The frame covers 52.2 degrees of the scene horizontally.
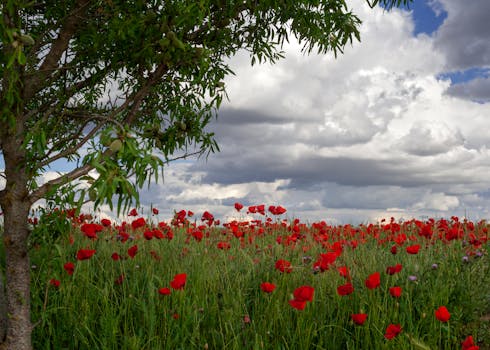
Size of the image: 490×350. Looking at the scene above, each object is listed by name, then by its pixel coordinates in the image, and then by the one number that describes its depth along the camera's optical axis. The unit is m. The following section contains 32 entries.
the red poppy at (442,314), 3.38
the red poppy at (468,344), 3.12
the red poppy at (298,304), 3.27
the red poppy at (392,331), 3.30
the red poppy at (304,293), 3.21
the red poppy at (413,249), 4.32
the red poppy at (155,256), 5.48
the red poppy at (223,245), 5.20
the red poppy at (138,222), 4.89
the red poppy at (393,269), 3.99
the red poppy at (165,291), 3.65
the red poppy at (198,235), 5.31
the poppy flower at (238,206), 7.14
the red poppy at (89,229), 4.55
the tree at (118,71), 3.65
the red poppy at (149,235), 4.89
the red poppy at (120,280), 4.56
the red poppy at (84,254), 4.08
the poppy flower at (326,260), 4.09
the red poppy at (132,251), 4.35
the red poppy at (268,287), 3.74
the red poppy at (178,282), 3.59
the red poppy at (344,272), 4.10
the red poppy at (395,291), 3.71
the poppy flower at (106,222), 5.61
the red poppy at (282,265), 4.20
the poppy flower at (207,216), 6.62
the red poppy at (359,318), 3.45
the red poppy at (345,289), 3.66
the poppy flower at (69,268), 4.16
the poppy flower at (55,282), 4.47
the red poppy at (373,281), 3.65
